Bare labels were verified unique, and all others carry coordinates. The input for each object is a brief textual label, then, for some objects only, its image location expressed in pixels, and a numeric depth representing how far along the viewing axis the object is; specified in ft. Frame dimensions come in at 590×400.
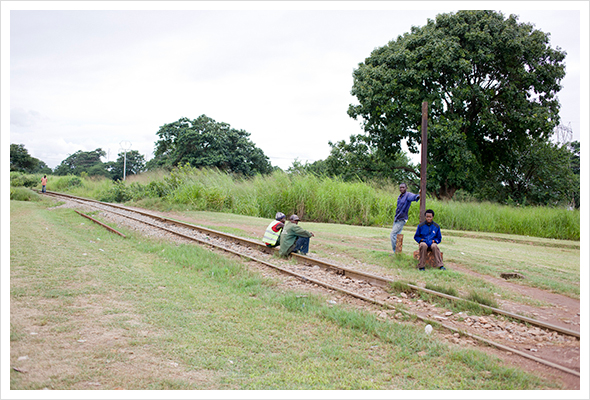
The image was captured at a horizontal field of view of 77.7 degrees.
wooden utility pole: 29.09
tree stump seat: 27.68
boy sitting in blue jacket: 27.14
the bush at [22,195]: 81.22
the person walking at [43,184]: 109.03
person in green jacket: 30.55
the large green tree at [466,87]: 73.36
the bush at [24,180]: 120.06
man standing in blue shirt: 30.38
